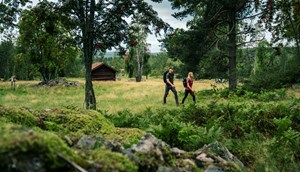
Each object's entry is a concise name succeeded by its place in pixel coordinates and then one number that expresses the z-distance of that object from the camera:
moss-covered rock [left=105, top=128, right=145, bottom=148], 3.62
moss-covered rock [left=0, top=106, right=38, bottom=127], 3.75
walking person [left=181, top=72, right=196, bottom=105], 18.03
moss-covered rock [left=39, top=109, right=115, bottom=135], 4.41
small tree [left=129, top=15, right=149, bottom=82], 81.61
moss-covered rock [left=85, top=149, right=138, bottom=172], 2.22
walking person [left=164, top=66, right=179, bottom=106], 18.42
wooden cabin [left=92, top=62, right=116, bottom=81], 70.88
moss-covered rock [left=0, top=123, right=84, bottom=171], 1.77
